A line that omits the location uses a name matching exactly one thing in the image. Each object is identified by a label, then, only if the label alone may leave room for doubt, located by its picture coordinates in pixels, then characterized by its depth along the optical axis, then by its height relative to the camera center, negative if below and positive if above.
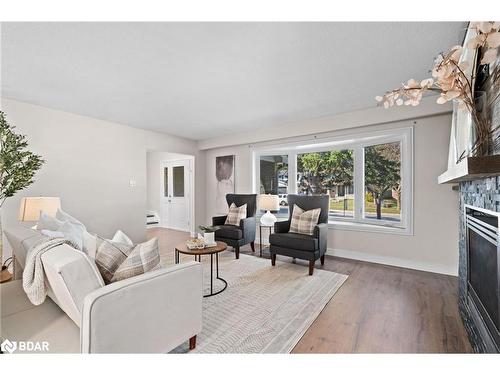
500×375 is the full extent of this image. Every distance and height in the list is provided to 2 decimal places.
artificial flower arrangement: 0.85 +0.49
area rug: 1.63 -1.14
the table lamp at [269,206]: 3.94 -0.33
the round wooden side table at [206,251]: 2.30 -0.67
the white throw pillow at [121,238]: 1.56 -0.36
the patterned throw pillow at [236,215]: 4.05 -0.50
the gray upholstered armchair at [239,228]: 3.69 -0.69
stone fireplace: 1.17 -0.50
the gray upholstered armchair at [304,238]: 2.93 -0.70
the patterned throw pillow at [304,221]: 3.27 -0.50
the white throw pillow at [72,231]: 1.55 -0.33
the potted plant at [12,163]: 1.54 +0.18
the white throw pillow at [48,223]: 1.80 -0.29
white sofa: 1.00 -0.63
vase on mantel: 1.26 +0.34
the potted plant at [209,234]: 2.57 -0.55
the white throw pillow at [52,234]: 1.61 -0.33
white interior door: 6.07 -0.18
